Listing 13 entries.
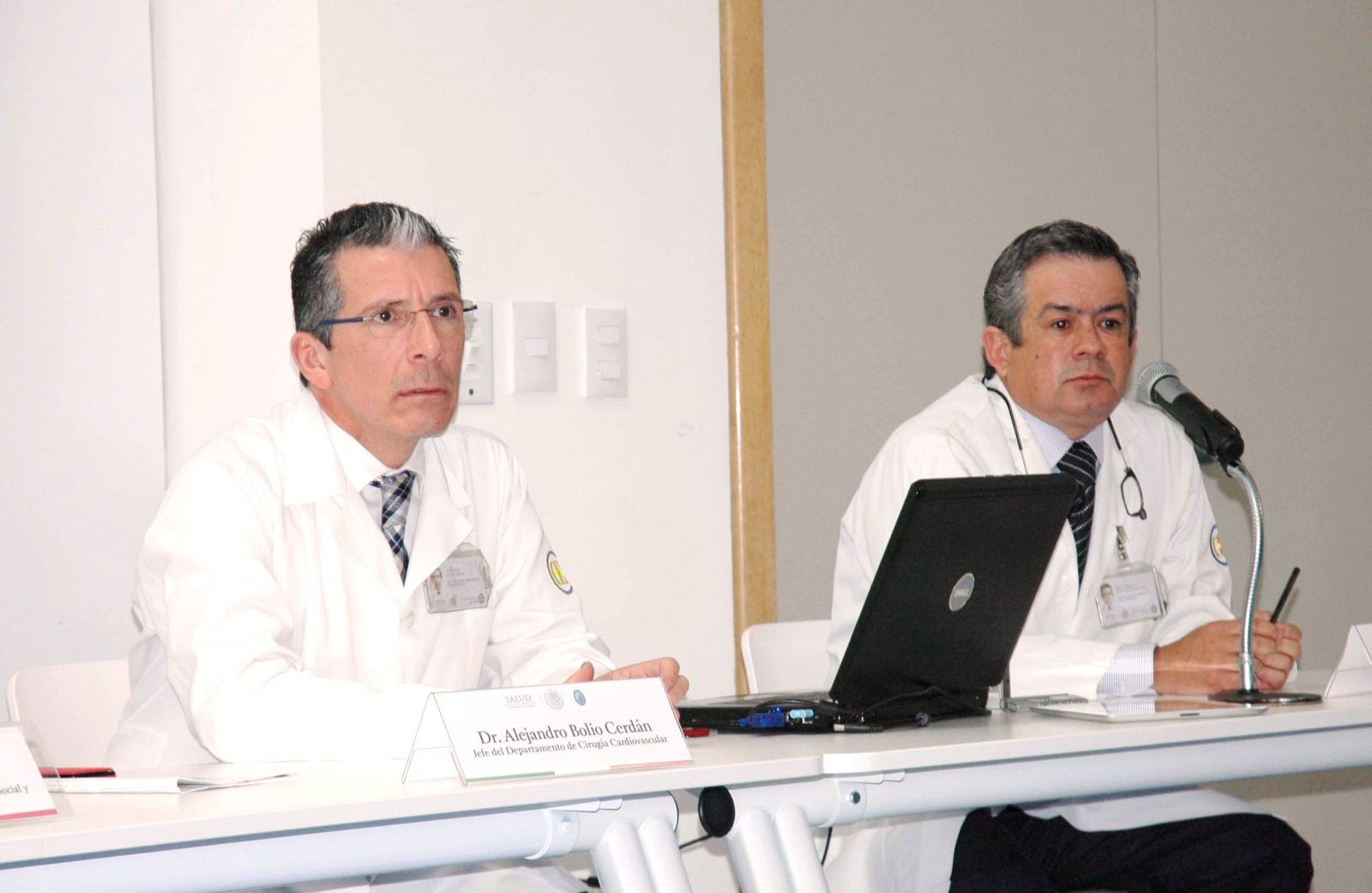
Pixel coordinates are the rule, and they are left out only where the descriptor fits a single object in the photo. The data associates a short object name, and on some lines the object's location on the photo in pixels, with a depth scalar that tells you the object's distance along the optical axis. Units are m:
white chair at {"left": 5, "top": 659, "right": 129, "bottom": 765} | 4.68
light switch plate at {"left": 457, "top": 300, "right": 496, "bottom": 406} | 6.54
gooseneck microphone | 4.54
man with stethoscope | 4.97
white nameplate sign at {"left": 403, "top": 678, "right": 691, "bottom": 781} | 3.21
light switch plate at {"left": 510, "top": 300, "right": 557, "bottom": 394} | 6.64
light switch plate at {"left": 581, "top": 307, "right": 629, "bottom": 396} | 6.82
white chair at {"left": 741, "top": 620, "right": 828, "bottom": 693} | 5.67
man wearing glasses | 4.53
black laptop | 3.95
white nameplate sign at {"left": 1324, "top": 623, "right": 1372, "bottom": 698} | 4.66
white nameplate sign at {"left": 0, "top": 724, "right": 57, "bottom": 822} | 2.88
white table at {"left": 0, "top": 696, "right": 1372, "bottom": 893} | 2.79
